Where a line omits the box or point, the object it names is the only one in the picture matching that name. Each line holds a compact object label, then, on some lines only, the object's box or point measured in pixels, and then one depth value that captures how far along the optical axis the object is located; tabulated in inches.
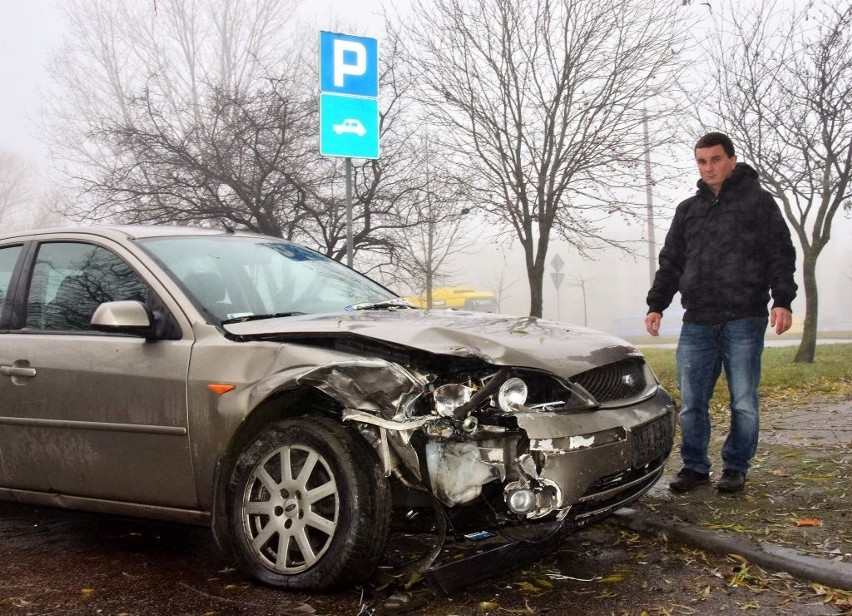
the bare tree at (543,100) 400.2
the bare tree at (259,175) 418.6
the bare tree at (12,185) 2003.0
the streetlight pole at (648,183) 417.0
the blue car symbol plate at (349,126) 269.1
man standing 178.2
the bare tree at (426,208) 460.2
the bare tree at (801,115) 478.6
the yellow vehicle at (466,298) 1300.4
